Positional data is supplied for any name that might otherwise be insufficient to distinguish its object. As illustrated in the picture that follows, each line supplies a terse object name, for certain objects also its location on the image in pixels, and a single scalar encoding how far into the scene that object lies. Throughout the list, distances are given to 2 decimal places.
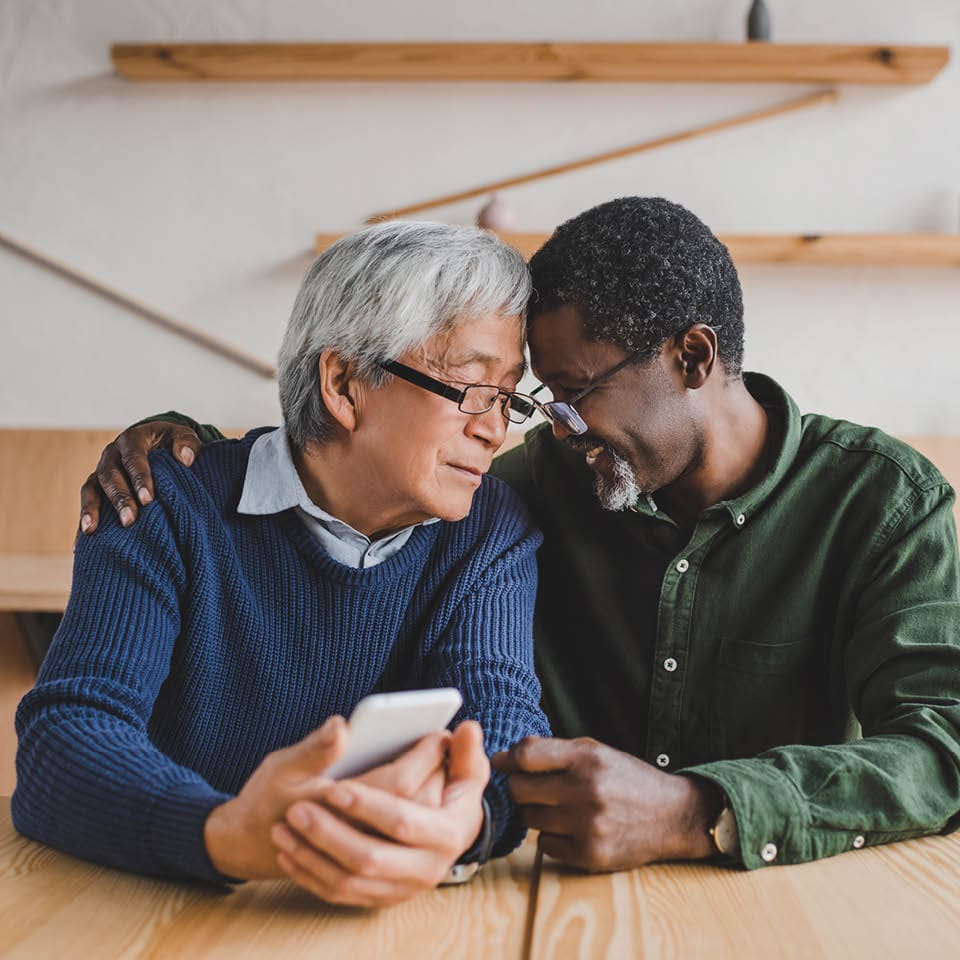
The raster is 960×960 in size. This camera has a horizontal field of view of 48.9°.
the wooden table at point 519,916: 0.81
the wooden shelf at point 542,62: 2.96
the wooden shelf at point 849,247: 2.96
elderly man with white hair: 1.21
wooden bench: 2.95
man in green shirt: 1.39
